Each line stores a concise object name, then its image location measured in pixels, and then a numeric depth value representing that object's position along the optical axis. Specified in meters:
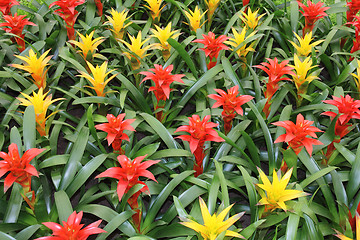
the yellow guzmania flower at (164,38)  2.48
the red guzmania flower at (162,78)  1.95
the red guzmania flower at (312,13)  2.51
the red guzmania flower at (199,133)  1.65
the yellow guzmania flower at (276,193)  1.51
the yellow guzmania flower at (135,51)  2.36
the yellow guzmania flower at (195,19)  2.70
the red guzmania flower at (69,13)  2.42
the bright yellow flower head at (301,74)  2.16
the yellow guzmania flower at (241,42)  2.47
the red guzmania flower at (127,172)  1.43
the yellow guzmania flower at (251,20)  2.72
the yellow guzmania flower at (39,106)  1.91
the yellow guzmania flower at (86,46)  2.42
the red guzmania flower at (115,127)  1.64
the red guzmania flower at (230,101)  1.83
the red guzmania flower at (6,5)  2.55
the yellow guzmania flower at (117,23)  2.61
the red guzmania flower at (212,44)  2.19
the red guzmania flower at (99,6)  2.92
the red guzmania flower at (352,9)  2.62
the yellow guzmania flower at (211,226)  1.40
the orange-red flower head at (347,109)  1.74
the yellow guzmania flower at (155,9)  2.84
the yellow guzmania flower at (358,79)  2.23
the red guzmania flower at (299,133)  1.61
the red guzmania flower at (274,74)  2.02
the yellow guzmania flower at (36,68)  2.15
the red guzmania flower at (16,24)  2.42
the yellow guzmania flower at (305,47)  2.43
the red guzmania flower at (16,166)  1.47
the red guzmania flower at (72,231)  1.23
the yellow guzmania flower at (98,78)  2.12
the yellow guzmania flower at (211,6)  2.91
